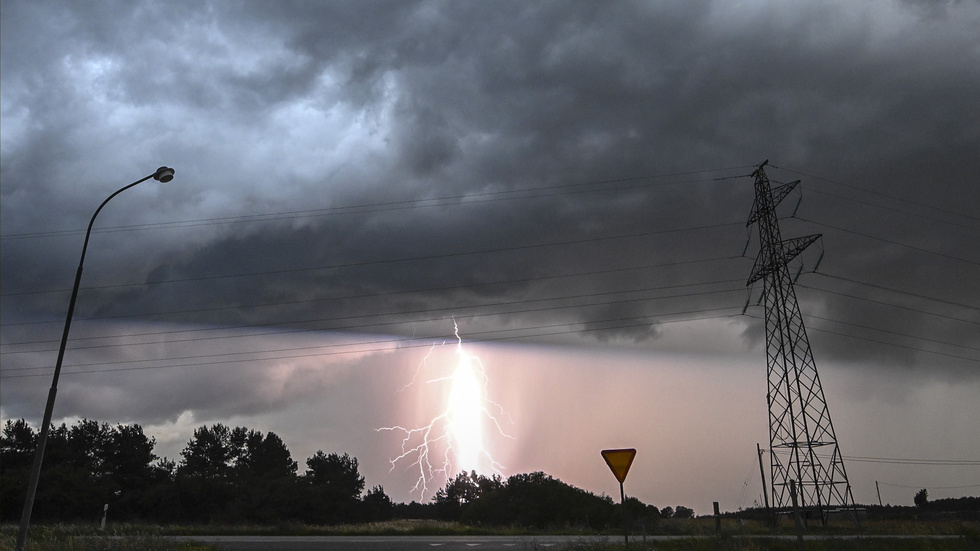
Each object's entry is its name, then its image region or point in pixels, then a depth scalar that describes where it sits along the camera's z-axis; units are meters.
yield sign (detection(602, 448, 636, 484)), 17.03
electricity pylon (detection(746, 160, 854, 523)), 36.41
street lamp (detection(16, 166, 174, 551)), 18.41
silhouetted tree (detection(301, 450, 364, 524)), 61.47
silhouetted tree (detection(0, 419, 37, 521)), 58.47
